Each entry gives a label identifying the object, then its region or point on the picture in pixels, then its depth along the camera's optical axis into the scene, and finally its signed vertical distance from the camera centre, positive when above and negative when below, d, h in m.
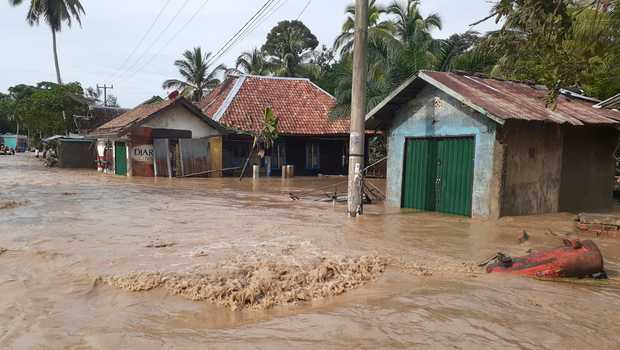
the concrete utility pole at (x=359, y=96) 9.98 +1.20
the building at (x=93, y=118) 32.75 +1.95
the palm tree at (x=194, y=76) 36.22 +5.71
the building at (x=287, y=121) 24.61 +1.51
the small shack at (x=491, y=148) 9.82 +0.15
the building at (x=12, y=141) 65.09 +0.42
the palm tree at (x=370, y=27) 24.91 +6.86
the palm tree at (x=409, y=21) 24.09 +7.17
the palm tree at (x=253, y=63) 38.44 +7.11
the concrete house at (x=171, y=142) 22.31 +0.26
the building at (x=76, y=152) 29.64 -0.43
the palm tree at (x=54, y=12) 42.19 +12.29
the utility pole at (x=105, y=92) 51.51 +5.95
